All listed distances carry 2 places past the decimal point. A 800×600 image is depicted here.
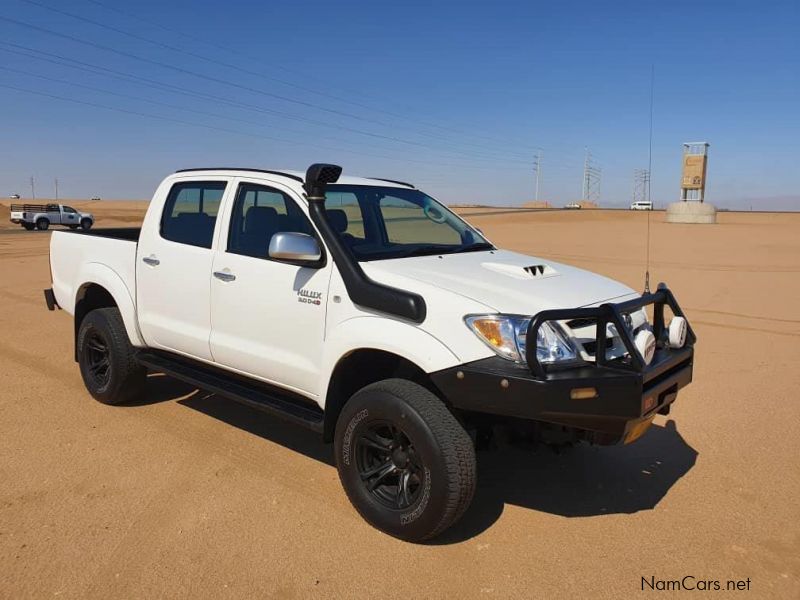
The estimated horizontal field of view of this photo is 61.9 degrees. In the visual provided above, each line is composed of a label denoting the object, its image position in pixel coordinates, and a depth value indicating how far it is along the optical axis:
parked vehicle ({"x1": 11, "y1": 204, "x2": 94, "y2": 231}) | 38.47
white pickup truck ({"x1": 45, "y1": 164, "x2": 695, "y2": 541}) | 3.33
